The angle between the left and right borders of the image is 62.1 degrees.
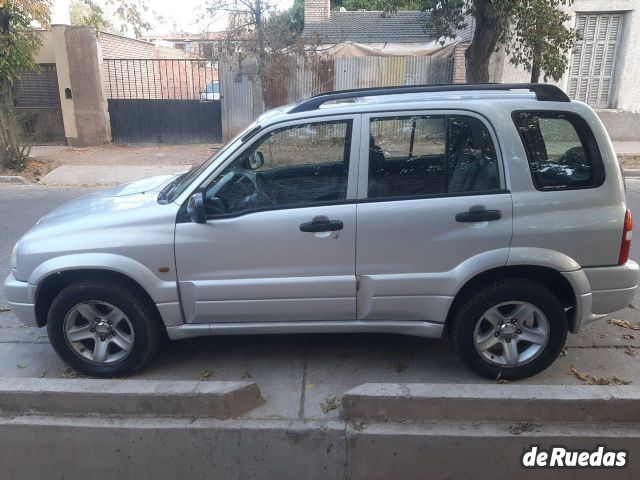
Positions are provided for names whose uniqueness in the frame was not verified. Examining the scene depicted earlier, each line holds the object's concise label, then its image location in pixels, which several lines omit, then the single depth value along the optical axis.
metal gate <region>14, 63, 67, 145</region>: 15.14
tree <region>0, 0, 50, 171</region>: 11.01
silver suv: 3.31
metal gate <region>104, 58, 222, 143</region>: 15.41
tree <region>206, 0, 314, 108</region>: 11.97
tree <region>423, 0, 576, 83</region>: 10.30
